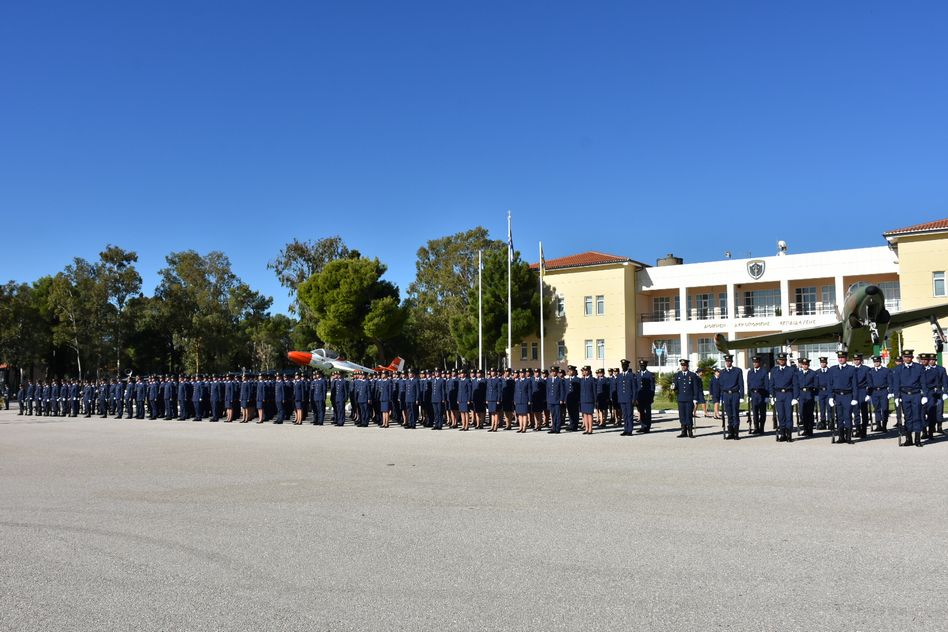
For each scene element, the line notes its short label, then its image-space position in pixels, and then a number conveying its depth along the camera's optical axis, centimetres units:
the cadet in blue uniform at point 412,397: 2088
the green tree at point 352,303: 4844
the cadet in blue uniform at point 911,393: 1328
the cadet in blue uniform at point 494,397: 1959
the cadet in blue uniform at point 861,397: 1479
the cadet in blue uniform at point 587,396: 1803
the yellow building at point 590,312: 4744
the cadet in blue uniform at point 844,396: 1420
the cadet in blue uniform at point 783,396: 1494
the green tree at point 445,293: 5747
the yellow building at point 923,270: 3741
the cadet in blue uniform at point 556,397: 1845
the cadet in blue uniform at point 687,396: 1684
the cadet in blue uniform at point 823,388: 1514
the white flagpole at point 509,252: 3691
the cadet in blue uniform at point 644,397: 1817
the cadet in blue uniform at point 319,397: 2315
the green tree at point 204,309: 5553
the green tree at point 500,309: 4812
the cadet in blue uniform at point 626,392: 1748
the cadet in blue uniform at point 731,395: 1576
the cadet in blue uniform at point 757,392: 1602
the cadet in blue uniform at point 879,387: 1479
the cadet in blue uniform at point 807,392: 1552
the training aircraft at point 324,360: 3731
